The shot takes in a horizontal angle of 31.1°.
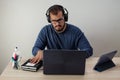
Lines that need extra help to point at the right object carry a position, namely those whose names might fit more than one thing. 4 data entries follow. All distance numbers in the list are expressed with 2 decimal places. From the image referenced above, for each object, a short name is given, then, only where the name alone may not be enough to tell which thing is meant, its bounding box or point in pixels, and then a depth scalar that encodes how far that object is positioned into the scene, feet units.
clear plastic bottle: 5.79
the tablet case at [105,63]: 5.63
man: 7.14
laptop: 5.13
